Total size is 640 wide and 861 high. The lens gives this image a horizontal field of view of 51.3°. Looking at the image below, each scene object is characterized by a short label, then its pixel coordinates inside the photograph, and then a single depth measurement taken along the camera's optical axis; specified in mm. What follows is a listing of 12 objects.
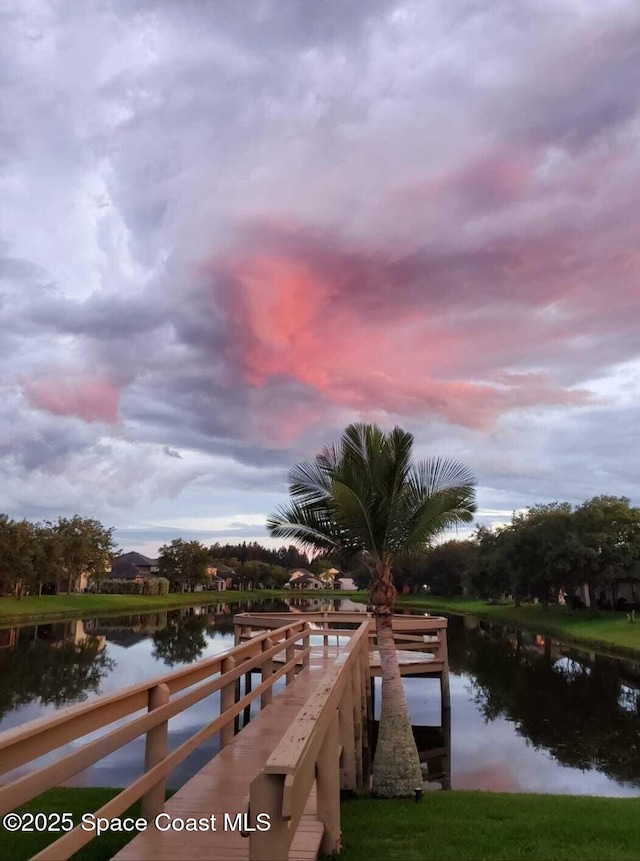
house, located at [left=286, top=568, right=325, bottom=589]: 141125
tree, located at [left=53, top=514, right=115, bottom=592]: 64375
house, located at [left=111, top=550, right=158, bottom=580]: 112312
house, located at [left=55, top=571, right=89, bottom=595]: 68162
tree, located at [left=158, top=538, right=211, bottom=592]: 93812
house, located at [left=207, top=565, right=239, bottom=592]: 121312
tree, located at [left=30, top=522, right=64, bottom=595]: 55553
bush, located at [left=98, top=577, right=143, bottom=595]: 84506
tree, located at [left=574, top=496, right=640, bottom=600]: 41625
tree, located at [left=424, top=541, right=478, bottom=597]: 82412
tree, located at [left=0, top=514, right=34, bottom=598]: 49469
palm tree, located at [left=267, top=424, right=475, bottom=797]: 11547
